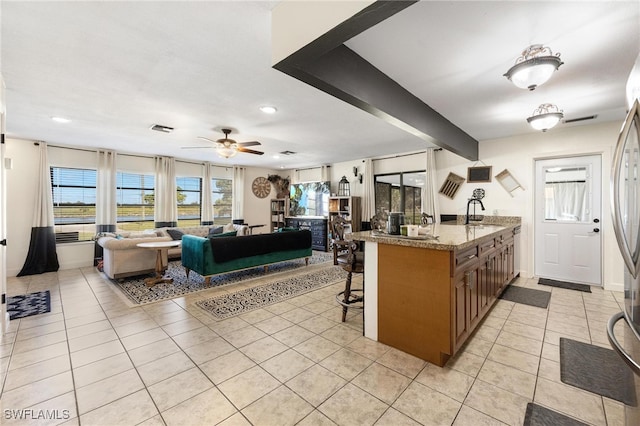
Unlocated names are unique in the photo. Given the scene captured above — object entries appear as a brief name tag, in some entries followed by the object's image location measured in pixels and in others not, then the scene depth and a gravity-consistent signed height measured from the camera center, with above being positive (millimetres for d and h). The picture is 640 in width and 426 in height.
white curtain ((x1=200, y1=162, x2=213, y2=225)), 7251 +369
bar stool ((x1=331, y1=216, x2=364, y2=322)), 2893 -524
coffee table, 4207 -802
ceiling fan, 4379 +1127
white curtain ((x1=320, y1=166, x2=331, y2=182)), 7781 +1156
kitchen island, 2070 -667
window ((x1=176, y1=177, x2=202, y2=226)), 7052 +338
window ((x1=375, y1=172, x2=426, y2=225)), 6125 +494
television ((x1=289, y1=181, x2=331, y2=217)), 7617 +436
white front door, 4082 -89
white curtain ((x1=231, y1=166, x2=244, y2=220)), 7961 +590
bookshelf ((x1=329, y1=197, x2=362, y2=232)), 6820 +105
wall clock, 8484 +852
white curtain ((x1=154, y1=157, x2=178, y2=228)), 6426 +456
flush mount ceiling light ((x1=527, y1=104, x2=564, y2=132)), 2840 +1051
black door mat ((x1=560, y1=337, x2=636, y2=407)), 1858 -1221
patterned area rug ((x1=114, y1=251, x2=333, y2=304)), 3758 -1174
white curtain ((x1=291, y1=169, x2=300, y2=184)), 8876 +1226
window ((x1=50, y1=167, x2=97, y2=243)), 5430 +183
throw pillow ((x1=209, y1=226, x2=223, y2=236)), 6807 -464
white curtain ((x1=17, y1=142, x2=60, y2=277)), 4965 -366
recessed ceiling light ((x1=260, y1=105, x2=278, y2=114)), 3330 +1342
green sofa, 4219 -697
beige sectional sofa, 4383 -784
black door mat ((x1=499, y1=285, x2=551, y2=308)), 3432 -1149
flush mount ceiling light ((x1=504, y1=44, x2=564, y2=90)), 1887 +1075
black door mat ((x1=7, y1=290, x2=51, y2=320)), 3120 -1204
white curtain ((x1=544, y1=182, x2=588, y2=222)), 4199 +212
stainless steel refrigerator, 1071 -99
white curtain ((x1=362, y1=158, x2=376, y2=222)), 6758 +544
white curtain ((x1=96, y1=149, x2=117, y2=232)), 5723 +417
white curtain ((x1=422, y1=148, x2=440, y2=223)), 5422 +499
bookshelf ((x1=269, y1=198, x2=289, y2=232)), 8805 -14
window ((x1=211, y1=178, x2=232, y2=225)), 7727 +374
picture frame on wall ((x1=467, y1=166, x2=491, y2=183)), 4879 +754
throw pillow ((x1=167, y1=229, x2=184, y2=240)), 6082 -510
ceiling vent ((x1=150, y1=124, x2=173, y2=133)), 4054 +1333
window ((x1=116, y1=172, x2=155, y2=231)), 6141 +276
